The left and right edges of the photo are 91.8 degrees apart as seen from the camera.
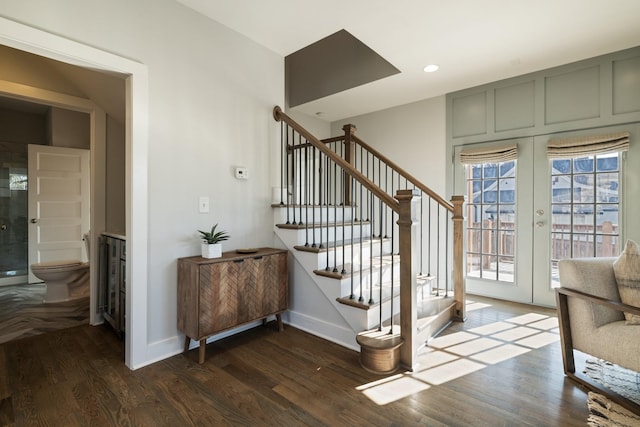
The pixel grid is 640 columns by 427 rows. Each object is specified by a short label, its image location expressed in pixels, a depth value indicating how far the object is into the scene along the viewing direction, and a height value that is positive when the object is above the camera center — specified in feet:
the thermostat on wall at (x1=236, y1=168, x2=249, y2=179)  9.14 +1.16
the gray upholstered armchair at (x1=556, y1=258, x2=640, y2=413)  5.59 -2.15
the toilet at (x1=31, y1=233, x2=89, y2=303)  11.40 -2.52
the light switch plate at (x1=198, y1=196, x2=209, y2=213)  8.33 +0.22
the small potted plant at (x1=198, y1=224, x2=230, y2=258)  7.72 -0.83
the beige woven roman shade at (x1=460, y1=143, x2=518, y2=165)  11.94 +2.34
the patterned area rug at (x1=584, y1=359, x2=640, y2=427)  5.17 -3.45
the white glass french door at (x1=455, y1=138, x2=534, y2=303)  11.89 -0.49
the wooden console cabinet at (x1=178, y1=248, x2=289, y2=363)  7.22 -1.99
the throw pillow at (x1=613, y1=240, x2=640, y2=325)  5.85 -1.23
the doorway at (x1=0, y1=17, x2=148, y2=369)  7.00 +0.29
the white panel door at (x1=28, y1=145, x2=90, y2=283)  14.61 +0.44
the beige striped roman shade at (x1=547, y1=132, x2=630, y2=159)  10.00 +2.29
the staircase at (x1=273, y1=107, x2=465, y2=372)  6.91 -1.65
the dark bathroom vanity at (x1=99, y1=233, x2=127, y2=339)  8.41 -1.98
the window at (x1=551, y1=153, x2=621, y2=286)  10.43 +0.21
